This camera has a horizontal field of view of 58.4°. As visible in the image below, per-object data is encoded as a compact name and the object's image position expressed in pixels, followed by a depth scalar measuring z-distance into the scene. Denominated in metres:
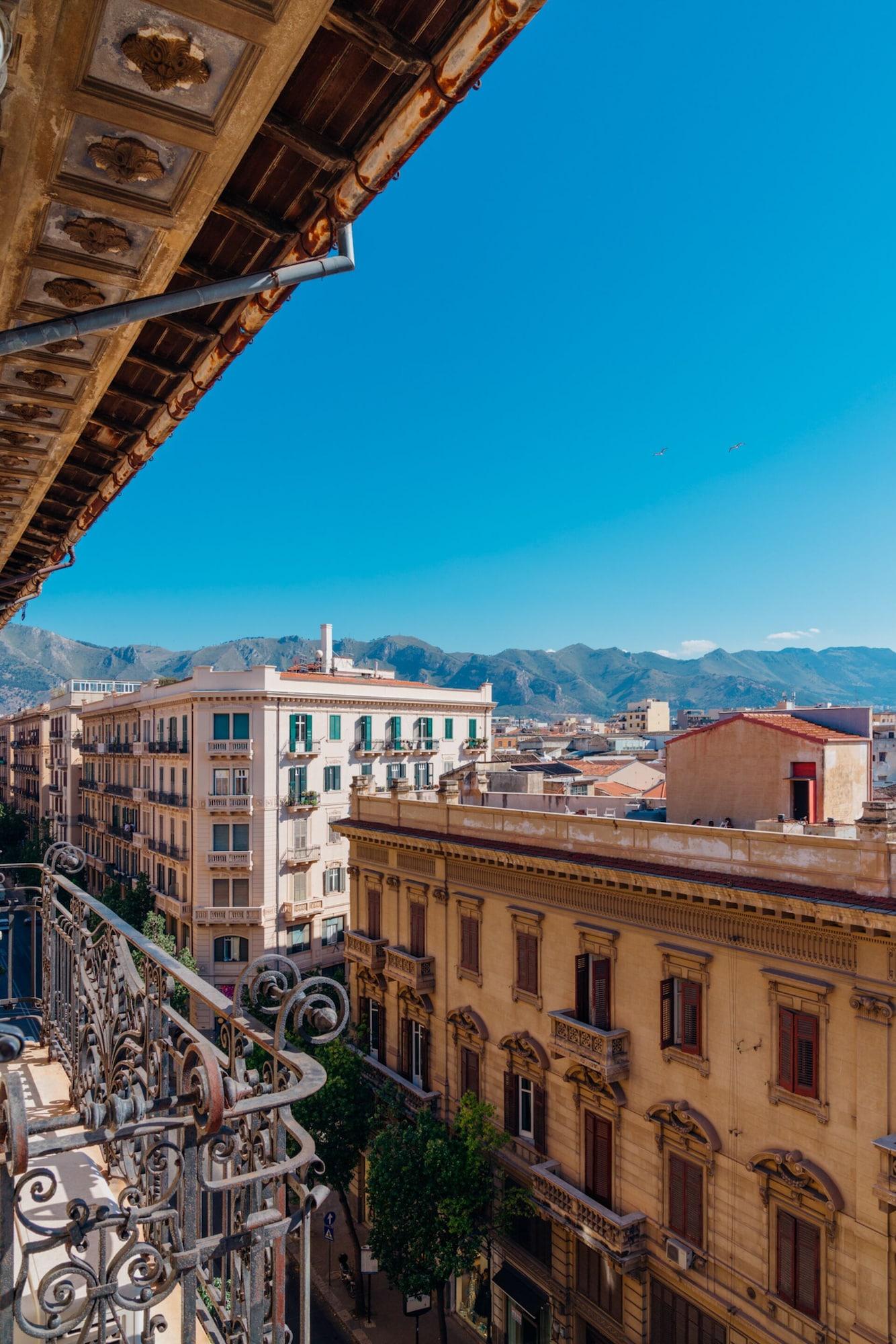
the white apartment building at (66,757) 58.97
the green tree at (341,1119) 23.62
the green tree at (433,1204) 19.62
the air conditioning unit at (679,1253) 16.25
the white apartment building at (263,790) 37.69
